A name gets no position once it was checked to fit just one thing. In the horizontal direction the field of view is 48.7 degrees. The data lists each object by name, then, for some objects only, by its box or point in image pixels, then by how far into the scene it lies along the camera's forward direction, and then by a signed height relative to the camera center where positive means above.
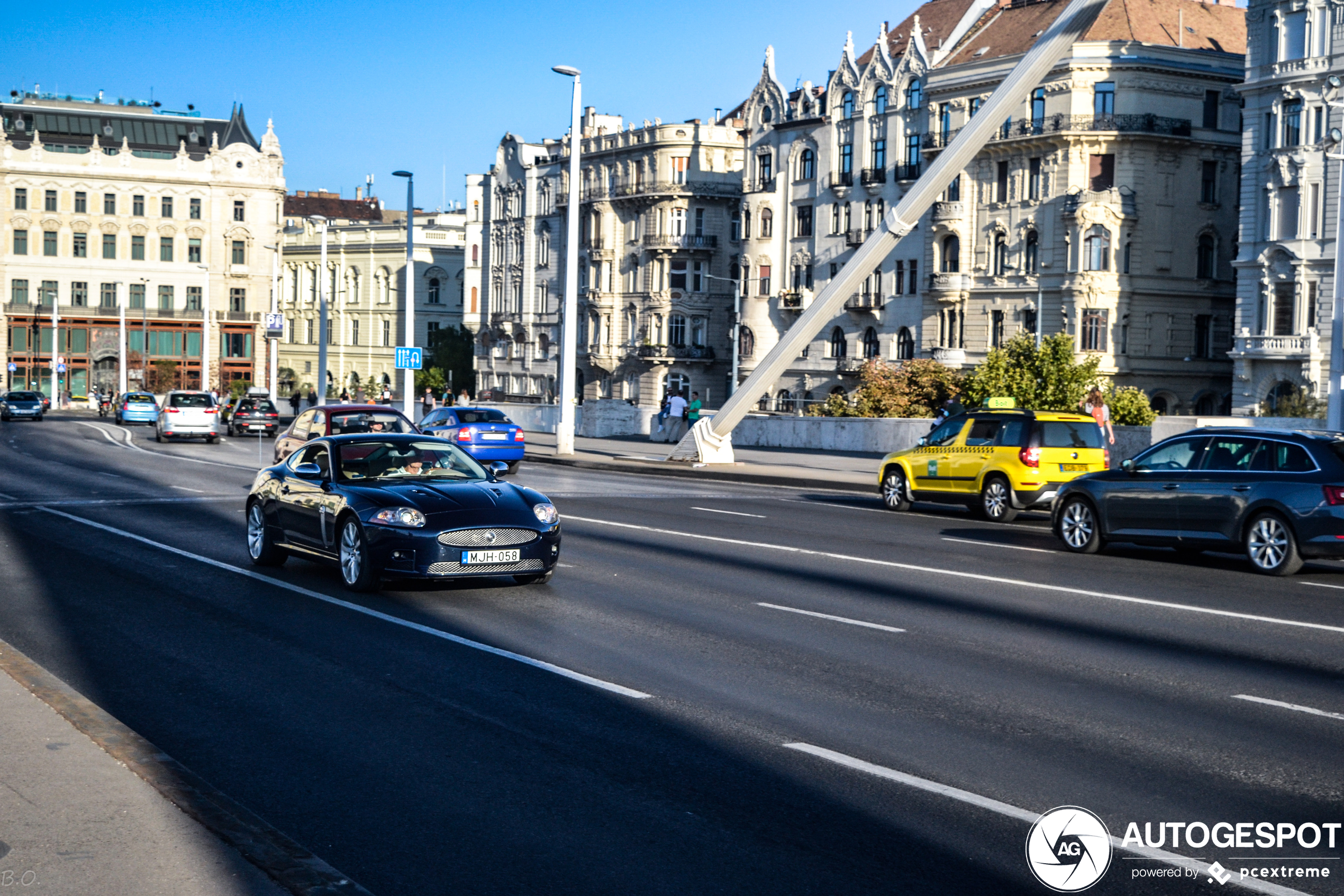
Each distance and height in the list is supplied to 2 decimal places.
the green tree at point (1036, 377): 40.44 +0.71
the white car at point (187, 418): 46.94 -0.99
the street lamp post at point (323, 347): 61.78 +1.81
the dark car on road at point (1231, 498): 15.26 -1.02
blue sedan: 32.42 -0.90
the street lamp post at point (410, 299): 48.72 +3.12
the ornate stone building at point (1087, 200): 66.00 +9.30
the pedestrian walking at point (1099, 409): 27.30 -0.13
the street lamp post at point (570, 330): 38.59 +1.74
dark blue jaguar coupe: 12.88 -1.12
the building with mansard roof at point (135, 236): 111.81 +11.64
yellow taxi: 22.19 -0.87
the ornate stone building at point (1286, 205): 57.25 +7.97
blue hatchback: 67.69 -1.04
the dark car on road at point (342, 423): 23.75 -0.53
